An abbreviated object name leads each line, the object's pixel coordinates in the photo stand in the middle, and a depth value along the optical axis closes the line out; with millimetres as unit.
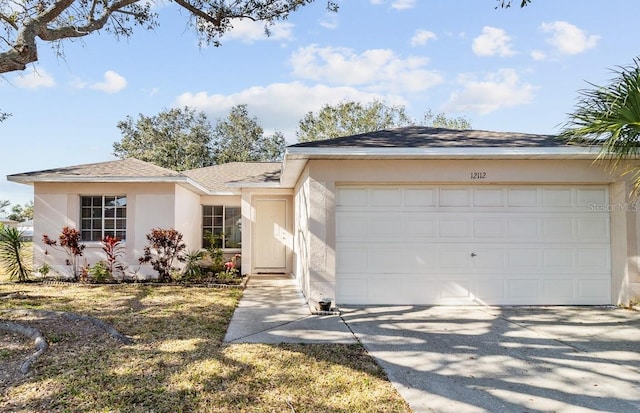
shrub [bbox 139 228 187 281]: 10914
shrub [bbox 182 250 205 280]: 11906
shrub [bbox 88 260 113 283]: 11133
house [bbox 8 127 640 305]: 7812
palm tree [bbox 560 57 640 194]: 5648
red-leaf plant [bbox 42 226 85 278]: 10859
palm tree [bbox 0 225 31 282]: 11125
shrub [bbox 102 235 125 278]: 11164
